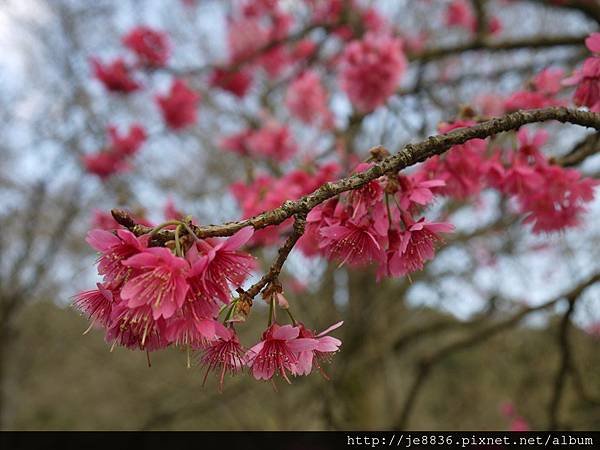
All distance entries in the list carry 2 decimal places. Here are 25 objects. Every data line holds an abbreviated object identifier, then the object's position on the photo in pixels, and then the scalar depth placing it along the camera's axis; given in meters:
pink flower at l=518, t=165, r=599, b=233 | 0.51
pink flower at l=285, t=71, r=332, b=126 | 0.96
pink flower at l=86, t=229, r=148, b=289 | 0.38
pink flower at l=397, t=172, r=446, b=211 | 0.45
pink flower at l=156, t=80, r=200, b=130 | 0.93
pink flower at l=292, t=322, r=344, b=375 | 0.43
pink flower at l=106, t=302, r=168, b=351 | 0.39
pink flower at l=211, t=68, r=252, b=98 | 0.94
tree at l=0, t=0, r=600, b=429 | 0.51
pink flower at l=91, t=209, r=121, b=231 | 0.68
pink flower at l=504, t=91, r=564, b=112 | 0.55
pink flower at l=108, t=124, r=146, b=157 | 0.89
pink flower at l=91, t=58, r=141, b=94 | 0.90
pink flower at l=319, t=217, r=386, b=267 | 0.44
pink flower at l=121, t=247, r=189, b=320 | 0.37
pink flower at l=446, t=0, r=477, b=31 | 1.32
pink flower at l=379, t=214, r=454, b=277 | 0.45
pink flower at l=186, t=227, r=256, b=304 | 0.38
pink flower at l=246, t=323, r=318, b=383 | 0.42
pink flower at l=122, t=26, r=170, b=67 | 0.89
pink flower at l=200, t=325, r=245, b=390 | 0.43
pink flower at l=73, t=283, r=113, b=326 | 0.43
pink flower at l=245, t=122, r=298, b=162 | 0.90
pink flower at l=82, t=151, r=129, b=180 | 0.88
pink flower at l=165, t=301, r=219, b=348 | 0.39
